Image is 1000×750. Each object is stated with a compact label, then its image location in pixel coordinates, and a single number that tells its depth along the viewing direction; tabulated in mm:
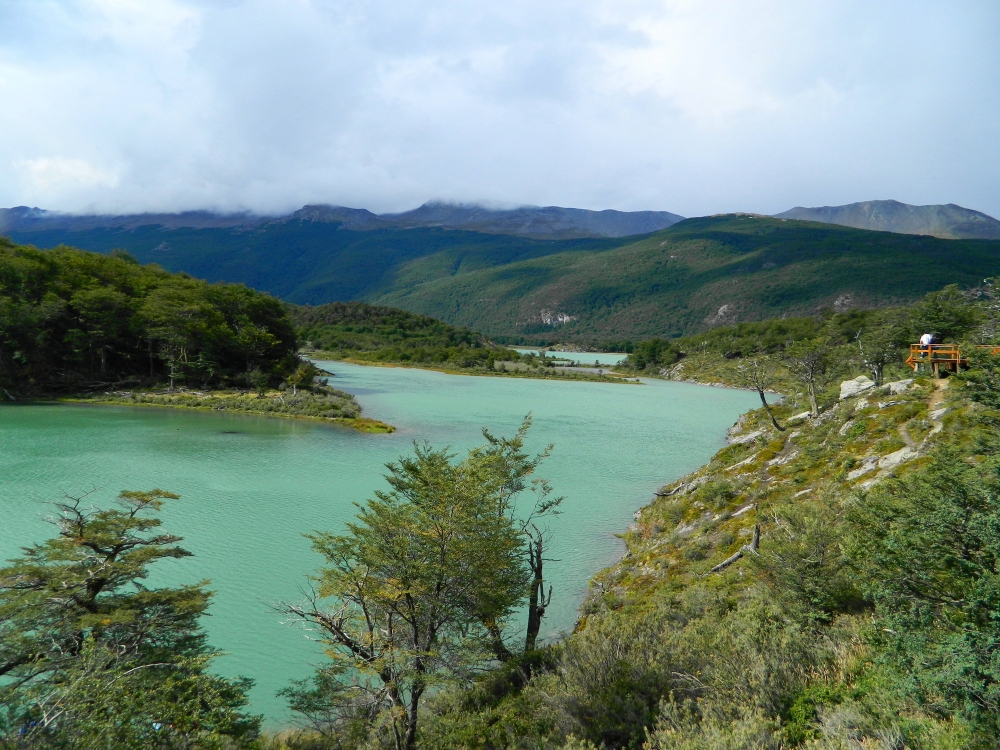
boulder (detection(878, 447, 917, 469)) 12305
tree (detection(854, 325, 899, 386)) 24938
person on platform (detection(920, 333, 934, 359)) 17656
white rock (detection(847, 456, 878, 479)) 13114
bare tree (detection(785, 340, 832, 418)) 25745
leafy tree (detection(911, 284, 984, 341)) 24781
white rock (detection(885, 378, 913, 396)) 17416
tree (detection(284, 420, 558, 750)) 7223
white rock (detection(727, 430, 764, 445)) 24447
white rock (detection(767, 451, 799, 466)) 18239
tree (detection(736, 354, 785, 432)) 23734
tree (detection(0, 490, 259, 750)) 5125
